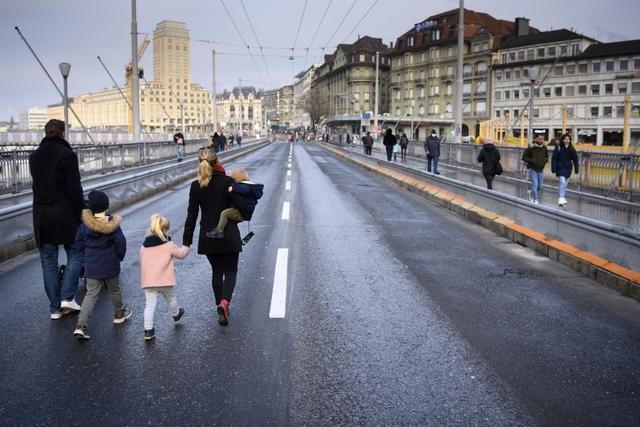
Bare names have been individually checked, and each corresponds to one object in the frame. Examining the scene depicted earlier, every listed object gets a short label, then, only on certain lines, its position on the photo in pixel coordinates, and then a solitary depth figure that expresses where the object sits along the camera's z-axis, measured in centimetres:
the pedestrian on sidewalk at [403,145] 3647
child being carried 543
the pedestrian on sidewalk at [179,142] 3120
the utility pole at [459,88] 2427
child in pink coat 515
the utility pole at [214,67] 5568
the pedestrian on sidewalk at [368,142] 4069
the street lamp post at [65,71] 2108
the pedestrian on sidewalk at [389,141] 3141
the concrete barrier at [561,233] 704
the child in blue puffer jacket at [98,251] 525
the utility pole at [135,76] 2542
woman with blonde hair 551
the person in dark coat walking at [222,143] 4434
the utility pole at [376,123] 5719
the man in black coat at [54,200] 565
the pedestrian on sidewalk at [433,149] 2228
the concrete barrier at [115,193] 884
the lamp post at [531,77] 2156
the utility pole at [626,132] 1984
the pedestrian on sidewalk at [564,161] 1352
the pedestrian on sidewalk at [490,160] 1524
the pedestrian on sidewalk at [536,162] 1361
